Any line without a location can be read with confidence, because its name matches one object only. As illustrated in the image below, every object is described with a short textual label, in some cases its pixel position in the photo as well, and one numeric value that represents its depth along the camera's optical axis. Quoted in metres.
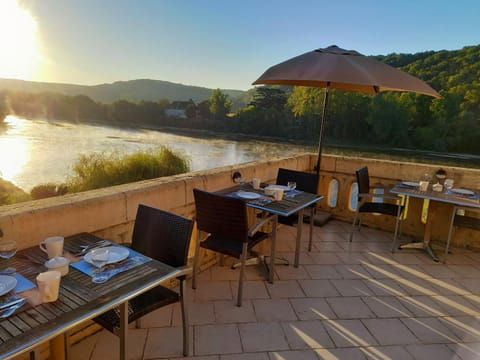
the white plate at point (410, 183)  3.26
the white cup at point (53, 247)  1.28
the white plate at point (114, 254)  1.28
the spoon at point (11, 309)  0.89
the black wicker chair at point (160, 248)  1.41
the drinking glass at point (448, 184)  3.17
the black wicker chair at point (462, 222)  2.98
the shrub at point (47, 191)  6.89
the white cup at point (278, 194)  2.50
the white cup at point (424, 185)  3.10
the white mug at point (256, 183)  2.81
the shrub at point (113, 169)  7.07
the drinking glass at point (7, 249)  1.21
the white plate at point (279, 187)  2.72
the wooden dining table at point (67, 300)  0.83
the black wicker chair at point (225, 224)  2.04
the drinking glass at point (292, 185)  2.88
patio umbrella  2.52
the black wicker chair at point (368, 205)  3.27
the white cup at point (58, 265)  1.16
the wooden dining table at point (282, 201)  2.28
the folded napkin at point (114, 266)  1.21
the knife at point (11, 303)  0.93
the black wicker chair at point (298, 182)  2.96
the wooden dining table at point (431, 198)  2.79
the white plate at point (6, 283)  1.00
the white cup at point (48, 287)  0.98
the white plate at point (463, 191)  3.02
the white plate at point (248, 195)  2.46
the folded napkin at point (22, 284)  1.04
